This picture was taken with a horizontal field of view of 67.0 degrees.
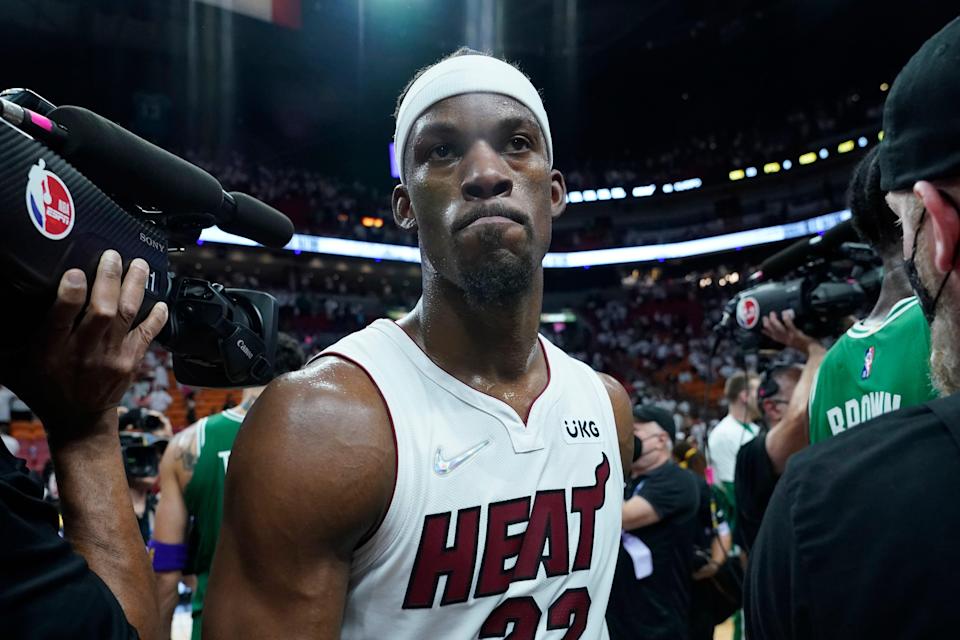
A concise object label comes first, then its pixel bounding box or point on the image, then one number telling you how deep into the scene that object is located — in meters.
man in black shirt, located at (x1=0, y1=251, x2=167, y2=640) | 0.87
